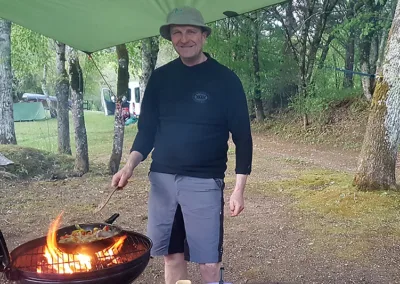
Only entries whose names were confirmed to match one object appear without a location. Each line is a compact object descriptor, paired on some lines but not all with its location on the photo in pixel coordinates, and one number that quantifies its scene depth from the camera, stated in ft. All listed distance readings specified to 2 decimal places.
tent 69.14
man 6.50
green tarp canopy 8.54
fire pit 4.67
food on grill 5.39
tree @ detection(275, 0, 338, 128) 38.96
